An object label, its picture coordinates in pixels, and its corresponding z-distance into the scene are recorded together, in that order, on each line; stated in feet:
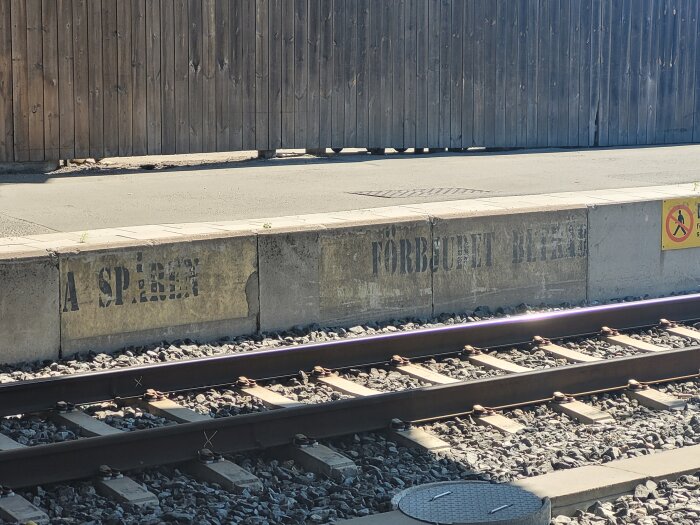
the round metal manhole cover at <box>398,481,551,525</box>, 17.26
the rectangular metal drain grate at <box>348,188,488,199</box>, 40.08
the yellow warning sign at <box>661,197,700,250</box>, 37.30
